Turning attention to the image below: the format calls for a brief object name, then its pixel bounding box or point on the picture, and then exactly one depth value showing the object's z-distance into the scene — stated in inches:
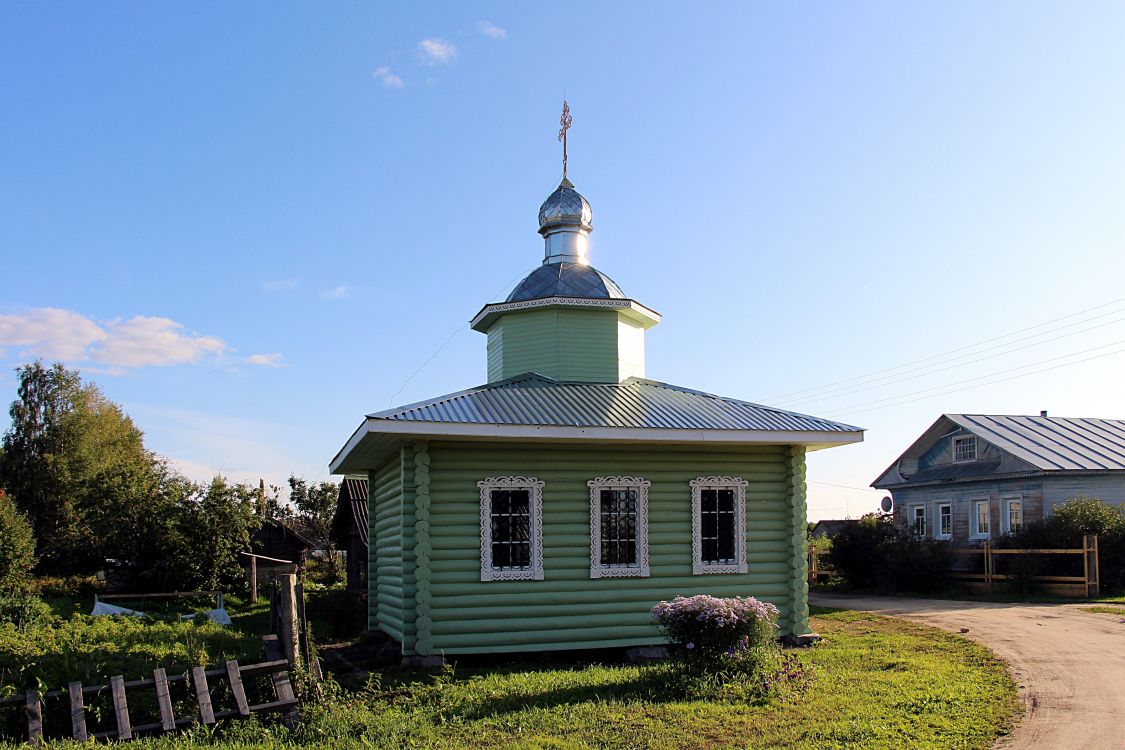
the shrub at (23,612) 564.1
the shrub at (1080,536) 845.2
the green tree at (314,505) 1478.8
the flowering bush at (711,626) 390.6
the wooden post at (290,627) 369.1
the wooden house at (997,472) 994.1
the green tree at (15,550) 855.7
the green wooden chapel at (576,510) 481.1
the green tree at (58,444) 1646.2
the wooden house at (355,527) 984.3
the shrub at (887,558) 925.2
